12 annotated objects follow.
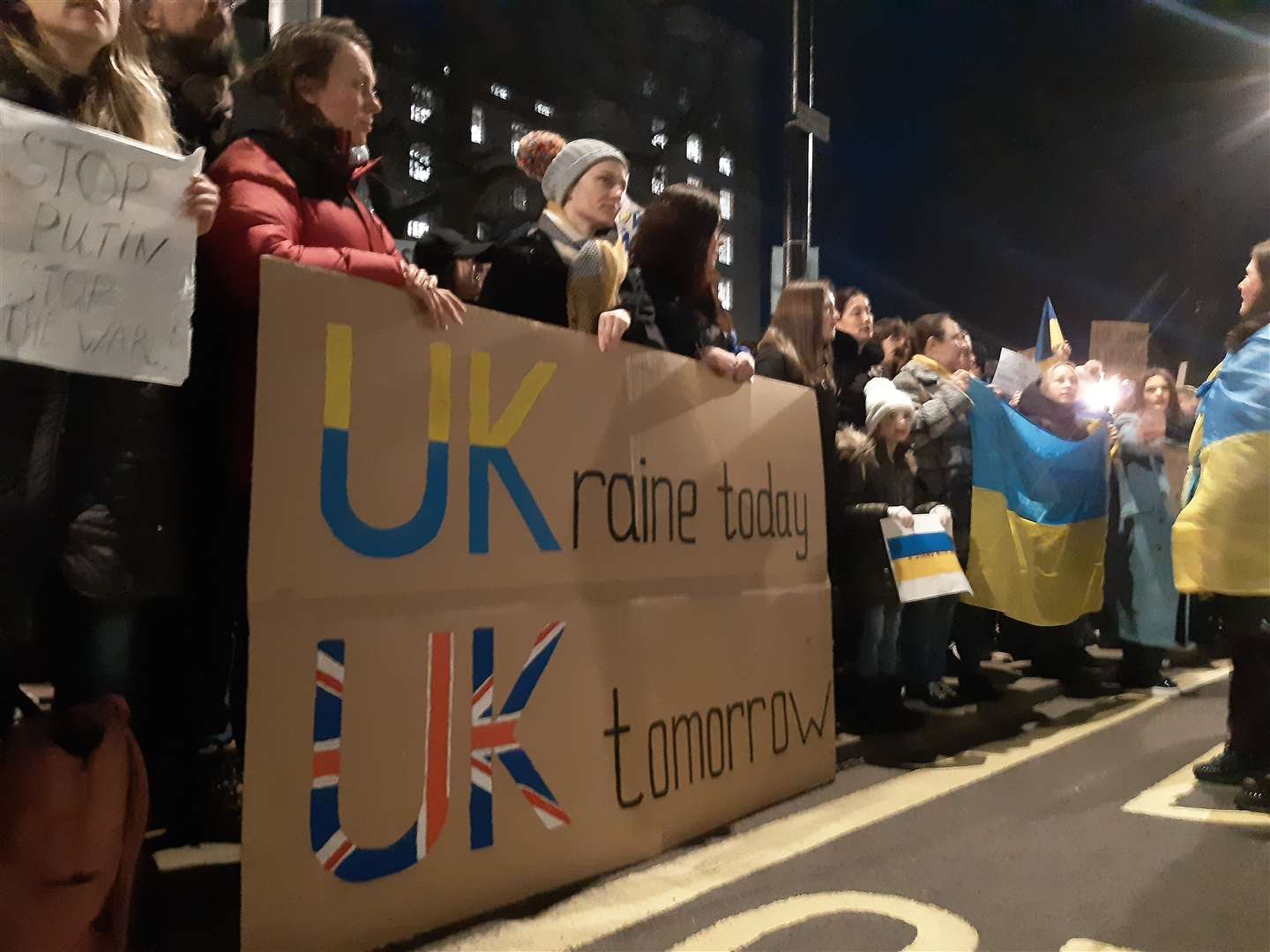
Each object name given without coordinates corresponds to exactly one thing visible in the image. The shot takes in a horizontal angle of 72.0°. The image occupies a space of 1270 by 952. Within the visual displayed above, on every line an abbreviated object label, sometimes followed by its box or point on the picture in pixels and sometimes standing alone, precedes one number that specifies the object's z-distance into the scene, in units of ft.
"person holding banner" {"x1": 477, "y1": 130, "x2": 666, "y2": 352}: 6.48
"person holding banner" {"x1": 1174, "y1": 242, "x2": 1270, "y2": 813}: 7.84
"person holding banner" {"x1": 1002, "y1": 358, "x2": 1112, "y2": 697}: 12.73
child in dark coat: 9.56
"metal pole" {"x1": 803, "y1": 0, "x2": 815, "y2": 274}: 16.93
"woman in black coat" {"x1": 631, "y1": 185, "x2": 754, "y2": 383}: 7.48
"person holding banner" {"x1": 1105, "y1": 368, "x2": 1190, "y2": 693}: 13.32
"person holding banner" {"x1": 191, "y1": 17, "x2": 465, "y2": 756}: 4.91
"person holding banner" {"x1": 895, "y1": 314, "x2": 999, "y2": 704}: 10.96
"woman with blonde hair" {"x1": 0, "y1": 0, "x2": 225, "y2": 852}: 3.92
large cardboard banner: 4.39
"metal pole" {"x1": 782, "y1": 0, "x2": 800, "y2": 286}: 16.34
